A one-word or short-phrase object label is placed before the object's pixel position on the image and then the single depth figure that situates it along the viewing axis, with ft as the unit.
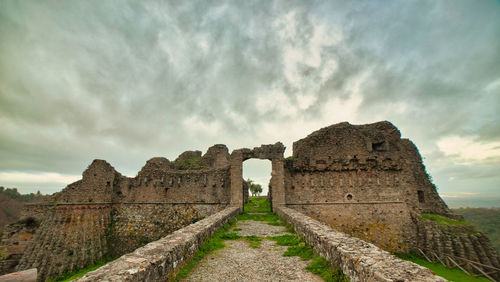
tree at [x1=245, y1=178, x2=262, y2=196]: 179.42
